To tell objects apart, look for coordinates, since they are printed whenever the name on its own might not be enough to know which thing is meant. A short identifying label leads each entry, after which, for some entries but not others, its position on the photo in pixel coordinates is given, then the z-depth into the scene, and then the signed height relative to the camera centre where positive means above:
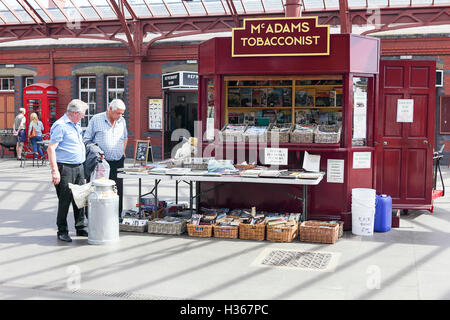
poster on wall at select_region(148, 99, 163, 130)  18.17 +0.34
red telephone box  18.33 +0.70
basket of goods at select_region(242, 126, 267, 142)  7.50 -0.16
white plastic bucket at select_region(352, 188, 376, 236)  7.00 -1.18
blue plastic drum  7.21 -1.23
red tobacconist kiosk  7.27 +0.52
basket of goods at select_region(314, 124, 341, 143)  7.19 -0.15
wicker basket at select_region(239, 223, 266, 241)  6.66 -1.36
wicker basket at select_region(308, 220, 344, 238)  6.89 -1.38
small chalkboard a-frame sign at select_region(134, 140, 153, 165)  14.68 -0.78
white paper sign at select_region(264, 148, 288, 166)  7.35 -0.45
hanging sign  16.91 +1.42
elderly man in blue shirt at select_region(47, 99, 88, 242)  6.36 -0.40
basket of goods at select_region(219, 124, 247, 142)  7.60 -0.14
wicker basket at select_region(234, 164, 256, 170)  7.38 -0.60
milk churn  6.36 -1.08
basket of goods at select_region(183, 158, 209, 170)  7.35 -0.55
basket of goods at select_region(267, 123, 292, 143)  7.42 -0.16
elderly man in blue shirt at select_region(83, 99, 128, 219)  7.15 -0.15
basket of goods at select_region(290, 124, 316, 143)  7.31 -0.14
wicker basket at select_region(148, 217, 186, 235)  6.96 -1.37
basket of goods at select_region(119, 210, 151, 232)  7.12 -1.37
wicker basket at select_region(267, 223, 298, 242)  6.55 -1.36
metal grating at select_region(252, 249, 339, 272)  5.47 -1.47
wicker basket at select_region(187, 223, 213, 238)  6.82 -1.38
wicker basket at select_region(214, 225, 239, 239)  6.75 -1.38
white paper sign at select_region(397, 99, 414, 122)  8.30 +0.25
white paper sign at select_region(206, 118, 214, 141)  7.99 -0.08
